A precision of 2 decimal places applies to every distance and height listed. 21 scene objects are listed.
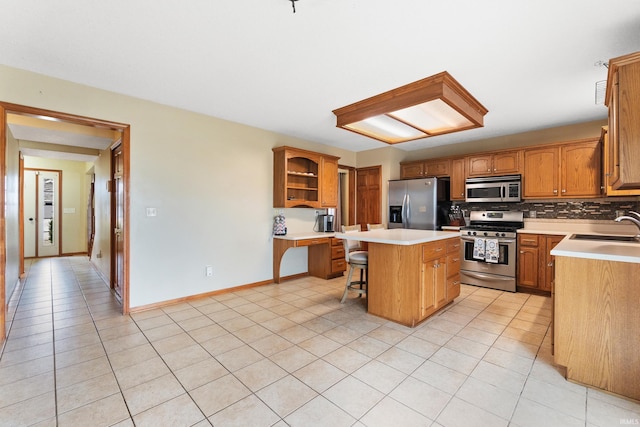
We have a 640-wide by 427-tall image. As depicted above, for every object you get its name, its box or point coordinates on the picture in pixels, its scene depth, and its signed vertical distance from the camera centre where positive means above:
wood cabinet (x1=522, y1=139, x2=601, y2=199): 3.80 +0.62
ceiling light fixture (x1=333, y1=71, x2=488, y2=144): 2.75 +1.18
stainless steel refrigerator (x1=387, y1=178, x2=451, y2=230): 4.89 +0.20
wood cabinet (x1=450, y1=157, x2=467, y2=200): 4.90 +0.64
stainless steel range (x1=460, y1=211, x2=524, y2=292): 4.09 -0.55
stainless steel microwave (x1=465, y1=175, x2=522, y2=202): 4.34 +0.41
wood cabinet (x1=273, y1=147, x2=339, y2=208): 4.41 +0.59
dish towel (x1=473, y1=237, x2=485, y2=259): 4.26 -0.50
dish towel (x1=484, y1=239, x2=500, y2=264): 4.15 -0.53
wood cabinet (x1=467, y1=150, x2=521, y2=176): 4.39 +0.81
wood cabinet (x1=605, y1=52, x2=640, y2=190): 1.72 +0.60
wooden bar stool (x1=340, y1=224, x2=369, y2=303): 3.42 -0.53
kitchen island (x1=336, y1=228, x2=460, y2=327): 2.78 -0.62
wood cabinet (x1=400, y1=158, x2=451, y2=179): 5.11 +0.86
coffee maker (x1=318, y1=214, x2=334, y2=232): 5.03 -0.16
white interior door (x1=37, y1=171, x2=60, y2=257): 6.62 -0.02
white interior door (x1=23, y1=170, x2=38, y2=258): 6.43 -0.04
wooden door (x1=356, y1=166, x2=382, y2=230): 5.68 +0.38
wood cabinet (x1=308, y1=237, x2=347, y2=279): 4.78 -0.78
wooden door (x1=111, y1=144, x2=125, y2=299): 3.67 -0.08
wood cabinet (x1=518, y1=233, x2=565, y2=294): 3.85 -0.64
